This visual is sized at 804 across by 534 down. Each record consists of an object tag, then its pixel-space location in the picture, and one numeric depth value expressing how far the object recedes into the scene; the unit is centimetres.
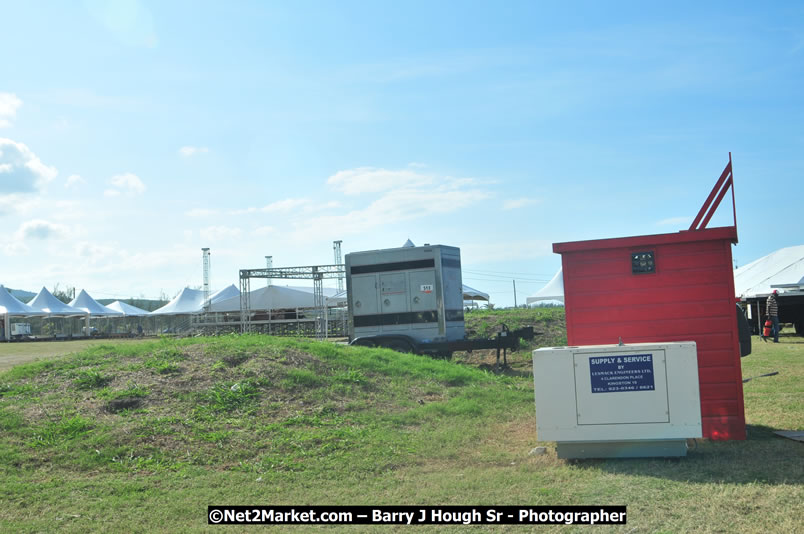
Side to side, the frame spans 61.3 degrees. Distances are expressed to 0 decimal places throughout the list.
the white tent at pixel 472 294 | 4412
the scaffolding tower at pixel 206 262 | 5947
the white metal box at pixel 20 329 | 6124
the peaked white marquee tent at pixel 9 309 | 5225
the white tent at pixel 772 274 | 2869
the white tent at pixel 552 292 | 4522
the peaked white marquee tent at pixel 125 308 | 6464
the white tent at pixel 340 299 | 3766
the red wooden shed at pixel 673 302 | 795
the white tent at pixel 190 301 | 5338
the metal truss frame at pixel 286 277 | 2841
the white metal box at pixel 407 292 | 1711
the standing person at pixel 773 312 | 2381
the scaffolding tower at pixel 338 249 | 4846
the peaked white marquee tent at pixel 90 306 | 5919
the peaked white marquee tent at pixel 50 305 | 5463
